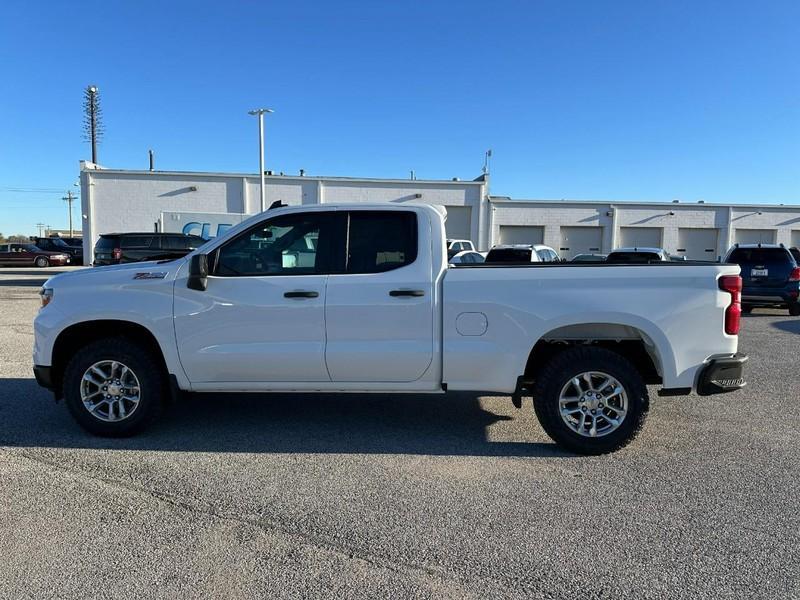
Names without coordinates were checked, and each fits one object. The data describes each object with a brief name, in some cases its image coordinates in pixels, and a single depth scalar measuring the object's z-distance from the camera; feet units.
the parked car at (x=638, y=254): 46.29
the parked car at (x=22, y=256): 104.83
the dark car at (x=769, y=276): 41.16
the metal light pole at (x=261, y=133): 92.99
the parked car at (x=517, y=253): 51.49
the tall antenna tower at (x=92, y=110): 178.46
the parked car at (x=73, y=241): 122.93
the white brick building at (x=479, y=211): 105.29
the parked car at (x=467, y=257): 52.77
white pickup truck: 14.23
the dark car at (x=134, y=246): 60.23
